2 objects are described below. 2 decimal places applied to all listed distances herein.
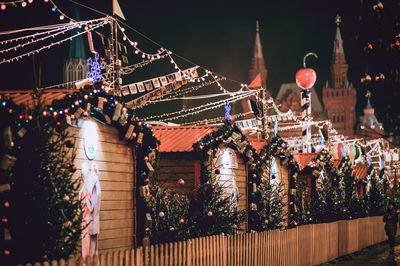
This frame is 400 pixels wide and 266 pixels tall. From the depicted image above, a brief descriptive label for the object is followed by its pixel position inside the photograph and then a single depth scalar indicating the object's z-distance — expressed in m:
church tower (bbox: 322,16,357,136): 143.75
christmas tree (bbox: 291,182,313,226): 20.45
